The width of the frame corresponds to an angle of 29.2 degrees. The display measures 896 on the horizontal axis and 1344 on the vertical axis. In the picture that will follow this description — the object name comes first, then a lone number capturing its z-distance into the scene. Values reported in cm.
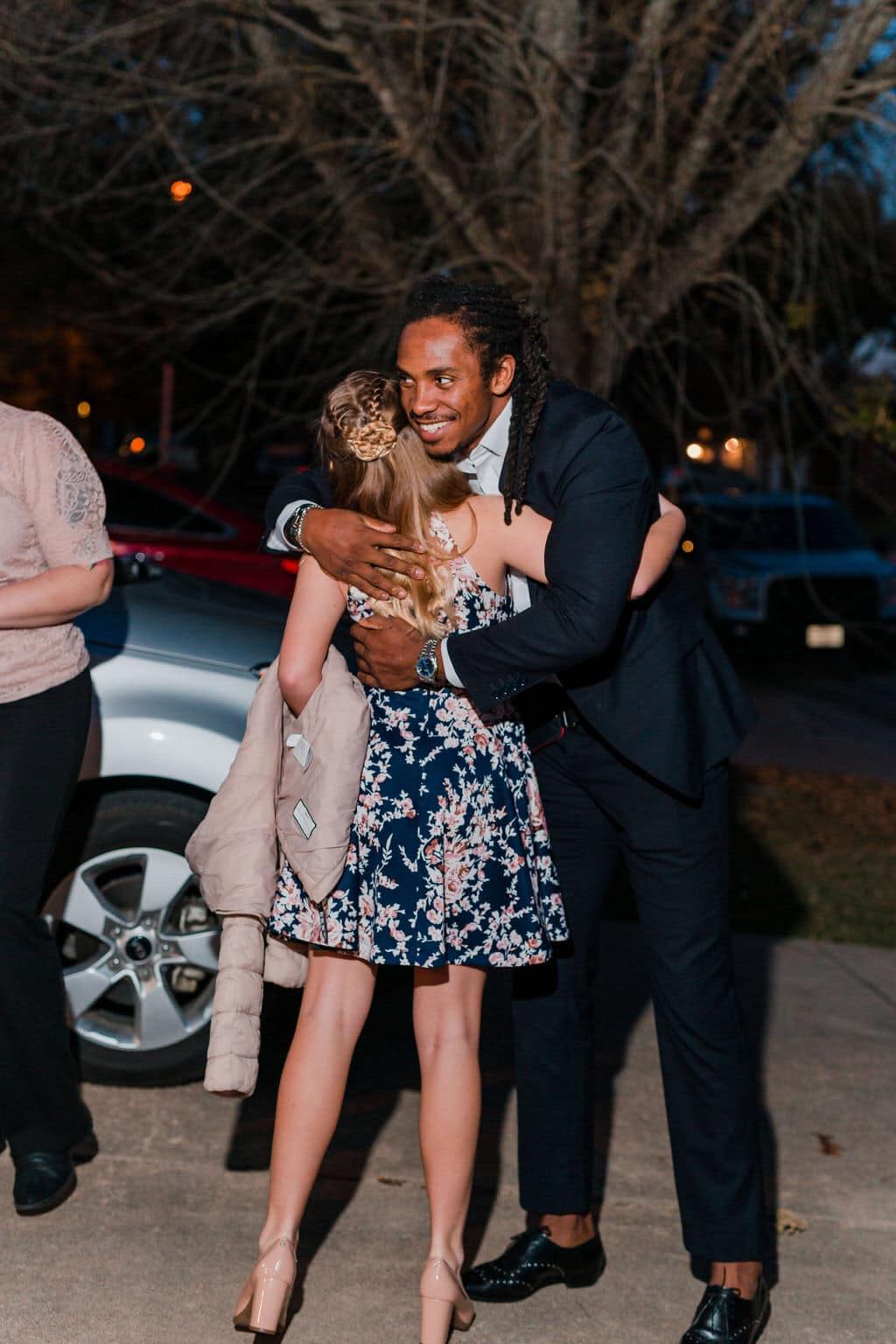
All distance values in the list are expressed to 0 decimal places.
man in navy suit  311
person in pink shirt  378
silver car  443
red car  972
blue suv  1524
